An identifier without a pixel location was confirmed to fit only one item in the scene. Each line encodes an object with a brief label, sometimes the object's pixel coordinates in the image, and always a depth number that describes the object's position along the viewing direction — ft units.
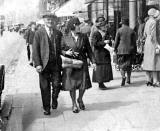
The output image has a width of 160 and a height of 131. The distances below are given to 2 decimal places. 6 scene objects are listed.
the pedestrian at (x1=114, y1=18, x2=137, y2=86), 38.83
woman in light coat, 35.93
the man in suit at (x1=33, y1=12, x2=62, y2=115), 26.78
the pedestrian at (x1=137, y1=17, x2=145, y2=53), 46.04
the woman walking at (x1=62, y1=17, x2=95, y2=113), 27.61
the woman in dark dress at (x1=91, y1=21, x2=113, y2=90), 36.83
